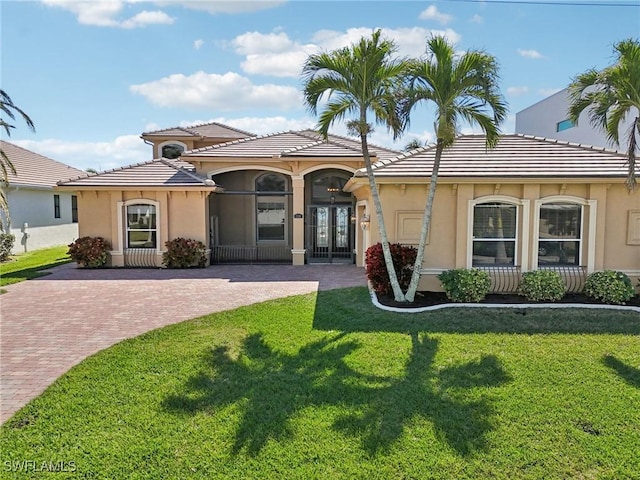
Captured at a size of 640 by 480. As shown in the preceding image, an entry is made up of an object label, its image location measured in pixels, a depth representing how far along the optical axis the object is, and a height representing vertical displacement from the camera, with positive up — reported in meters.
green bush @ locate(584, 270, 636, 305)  10.22 -1.60
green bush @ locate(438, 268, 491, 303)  10.23 -1.57
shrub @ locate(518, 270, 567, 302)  10.32 -1.60
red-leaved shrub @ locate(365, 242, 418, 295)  10.84 -1.24
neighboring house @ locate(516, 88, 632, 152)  32.16 +8.88
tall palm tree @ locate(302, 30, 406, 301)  9.15 +2.89
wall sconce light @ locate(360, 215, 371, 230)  13.32 -0.12
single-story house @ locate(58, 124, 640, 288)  11.18 +0.44
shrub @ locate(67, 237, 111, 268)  16.33 -1.30
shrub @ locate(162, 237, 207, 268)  16.36 -1.36
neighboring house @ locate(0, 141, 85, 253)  21.66 +0.67
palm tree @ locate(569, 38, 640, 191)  9.09 +2.72
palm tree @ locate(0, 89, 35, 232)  13.34 +3.14
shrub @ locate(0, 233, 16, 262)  19.14 -1.30
